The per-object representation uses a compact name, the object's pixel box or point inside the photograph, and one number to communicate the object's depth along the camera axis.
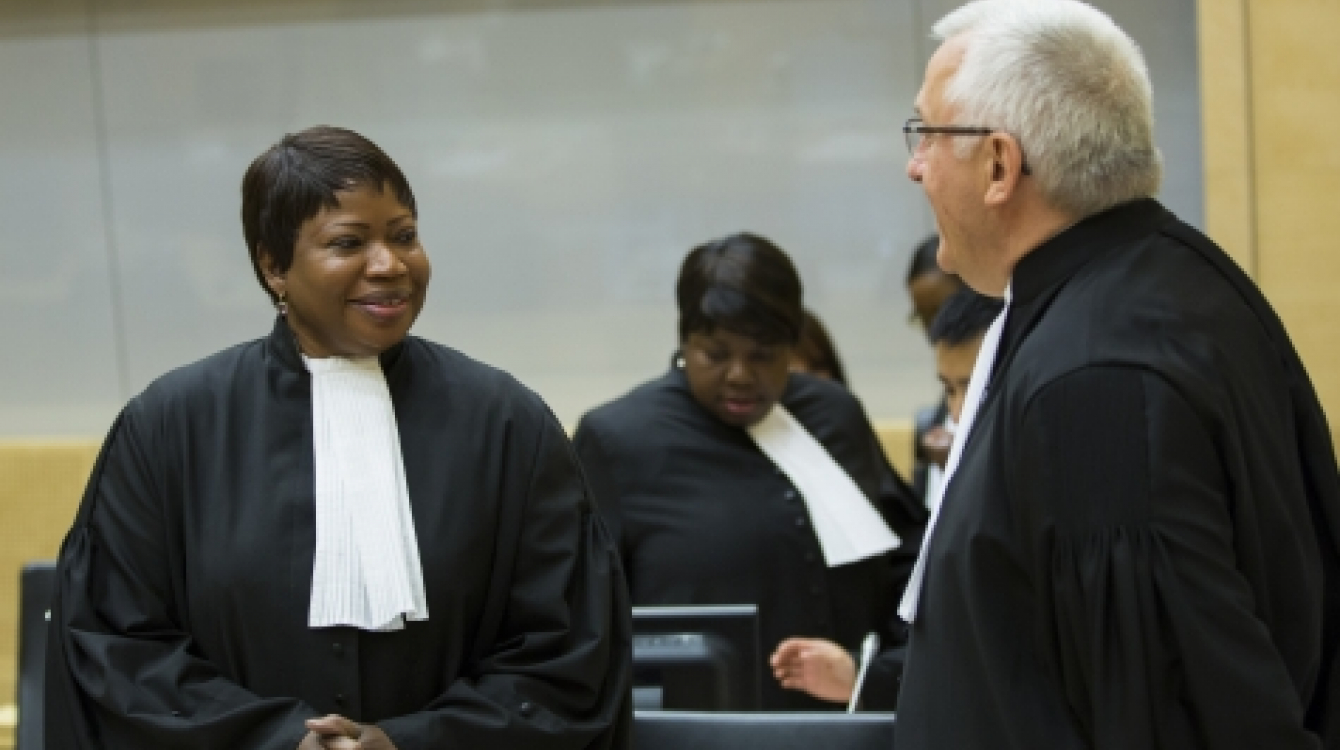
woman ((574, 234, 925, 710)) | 3.56
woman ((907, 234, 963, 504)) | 4.69
